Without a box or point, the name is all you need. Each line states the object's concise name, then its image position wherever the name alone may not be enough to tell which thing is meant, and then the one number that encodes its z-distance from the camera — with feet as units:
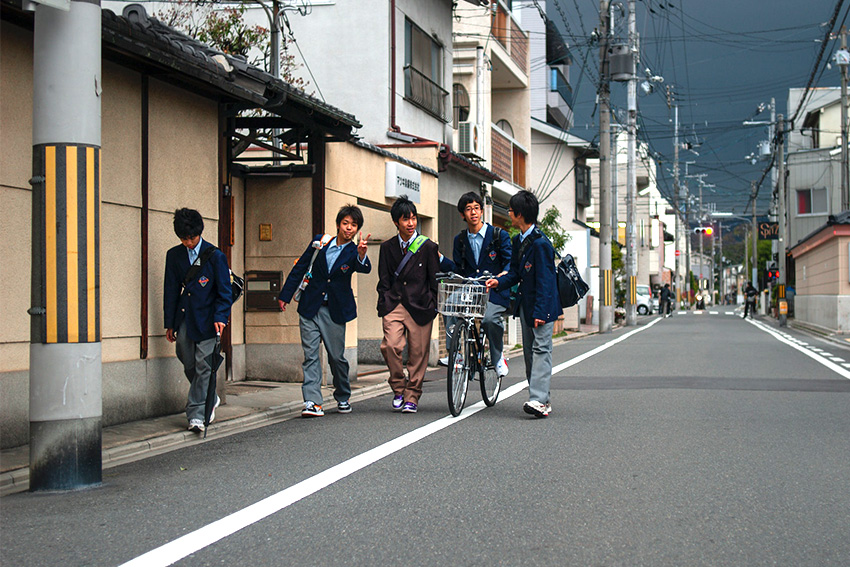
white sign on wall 47.57
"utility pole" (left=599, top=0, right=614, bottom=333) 105.70
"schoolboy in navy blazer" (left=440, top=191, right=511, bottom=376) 29.25
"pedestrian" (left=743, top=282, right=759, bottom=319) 157.07
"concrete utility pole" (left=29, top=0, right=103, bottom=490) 18.49
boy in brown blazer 29.30
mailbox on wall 40.27
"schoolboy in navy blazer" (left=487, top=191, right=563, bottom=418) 27.45
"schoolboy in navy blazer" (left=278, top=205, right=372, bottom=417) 29.37
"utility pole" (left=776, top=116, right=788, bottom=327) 149.59
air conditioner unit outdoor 73.87
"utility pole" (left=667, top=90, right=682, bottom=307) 222.07
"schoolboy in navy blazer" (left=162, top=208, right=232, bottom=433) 25.84
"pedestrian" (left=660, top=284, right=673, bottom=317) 171.63
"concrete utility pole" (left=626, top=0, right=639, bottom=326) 127.65
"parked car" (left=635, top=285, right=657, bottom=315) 194.90
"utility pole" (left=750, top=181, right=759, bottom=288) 216.74
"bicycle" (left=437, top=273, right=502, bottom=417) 27.55
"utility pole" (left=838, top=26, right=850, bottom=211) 115.24
